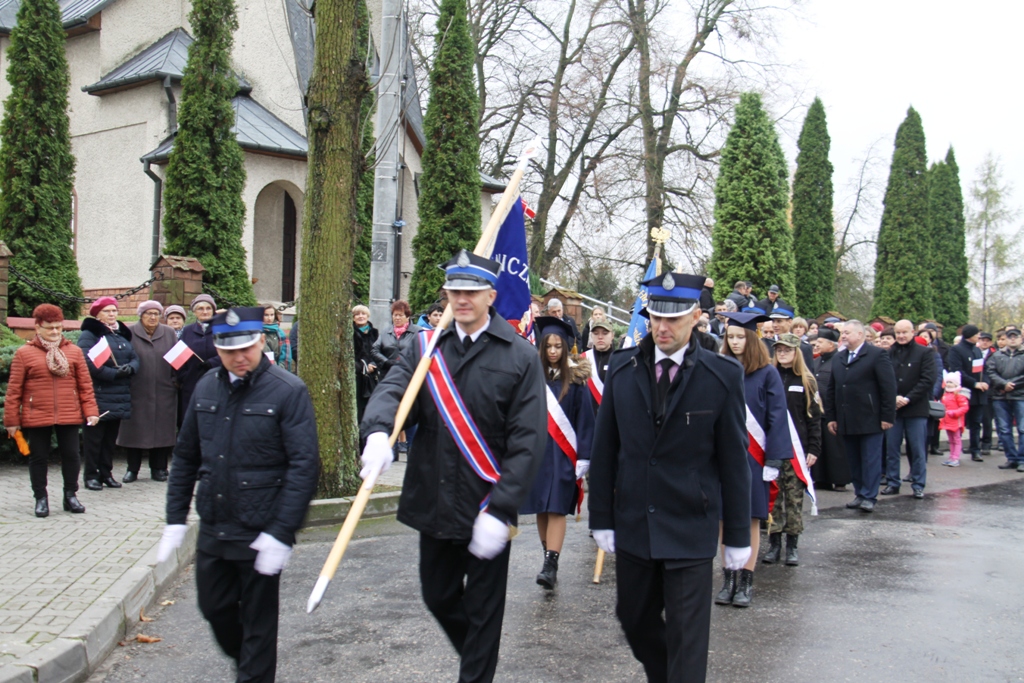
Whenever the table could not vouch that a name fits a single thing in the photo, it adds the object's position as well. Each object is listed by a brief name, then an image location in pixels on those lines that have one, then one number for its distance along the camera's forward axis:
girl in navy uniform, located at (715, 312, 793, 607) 6.61
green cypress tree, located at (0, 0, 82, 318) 16.67
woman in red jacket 8.25
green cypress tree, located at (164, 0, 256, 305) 17.72
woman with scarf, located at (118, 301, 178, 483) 10.09
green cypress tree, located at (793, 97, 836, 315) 31.66
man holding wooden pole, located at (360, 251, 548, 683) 4.15
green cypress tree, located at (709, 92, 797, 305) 22.38
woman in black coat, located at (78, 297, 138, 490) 9.67
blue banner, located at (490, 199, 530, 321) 6.87
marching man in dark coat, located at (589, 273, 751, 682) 4.00
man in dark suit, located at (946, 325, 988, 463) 15.72
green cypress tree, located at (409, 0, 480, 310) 22.03
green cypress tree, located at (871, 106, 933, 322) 32.59
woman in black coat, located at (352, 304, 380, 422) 12.20
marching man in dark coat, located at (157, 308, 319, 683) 4.19
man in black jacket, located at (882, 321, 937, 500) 11.62
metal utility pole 11.46
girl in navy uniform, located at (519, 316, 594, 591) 6.87
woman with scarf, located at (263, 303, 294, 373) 11.28
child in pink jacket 15.40
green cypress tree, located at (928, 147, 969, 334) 39.12
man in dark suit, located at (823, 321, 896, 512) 10.38
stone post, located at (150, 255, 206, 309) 14.39
